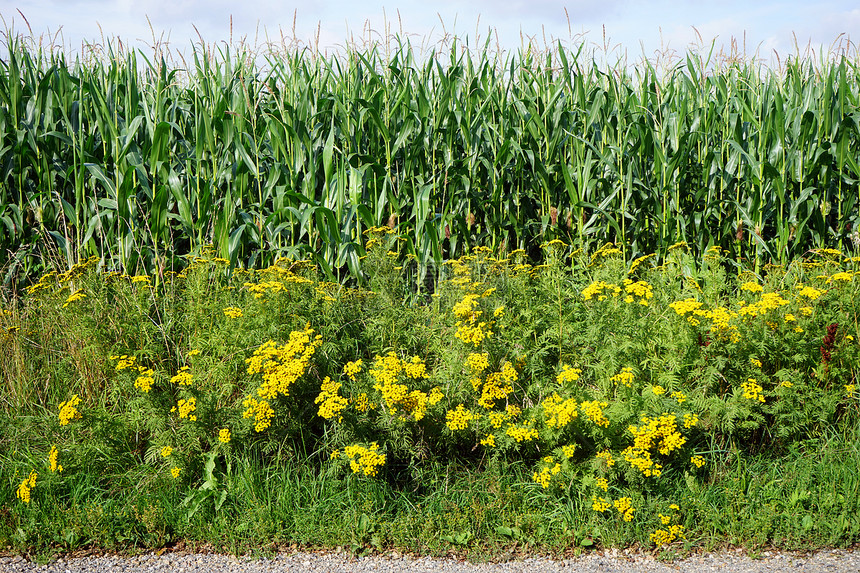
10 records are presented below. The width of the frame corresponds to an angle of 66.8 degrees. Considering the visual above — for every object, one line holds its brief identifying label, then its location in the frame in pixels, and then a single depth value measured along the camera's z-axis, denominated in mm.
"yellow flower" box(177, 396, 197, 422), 3340
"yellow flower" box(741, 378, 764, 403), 3486
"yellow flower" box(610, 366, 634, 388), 3469
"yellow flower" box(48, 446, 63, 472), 3449
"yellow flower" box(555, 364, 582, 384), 3402
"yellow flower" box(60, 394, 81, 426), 3402
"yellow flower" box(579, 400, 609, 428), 3234
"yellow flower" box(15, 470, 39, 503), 3314
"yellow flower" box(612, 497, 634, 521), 3164
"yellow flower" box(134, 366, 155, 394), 3413
